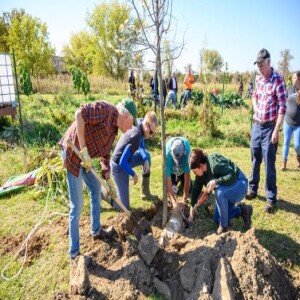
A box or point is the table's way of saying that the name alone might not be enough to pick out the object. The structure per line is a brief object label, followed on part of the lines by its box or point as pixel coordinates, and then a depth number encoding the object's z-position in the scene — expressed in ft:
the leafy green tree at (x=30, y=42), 67.10
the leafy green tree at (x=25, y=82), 42.52
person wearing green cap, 8.11
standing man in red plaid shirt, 11.90
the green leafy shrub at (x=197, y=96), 43.25
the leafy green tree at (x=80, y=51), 97.90
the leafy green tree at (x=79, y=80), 46.19
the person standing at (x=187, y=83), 36.50
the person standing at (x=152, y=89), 33.06
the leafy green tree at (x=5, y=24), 78.23
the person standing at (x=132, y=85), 24.94
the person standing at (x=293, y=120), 16.51
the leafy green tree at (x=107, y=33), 91.30
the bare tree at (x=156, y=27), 8.89
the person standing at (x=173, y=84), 38.33
